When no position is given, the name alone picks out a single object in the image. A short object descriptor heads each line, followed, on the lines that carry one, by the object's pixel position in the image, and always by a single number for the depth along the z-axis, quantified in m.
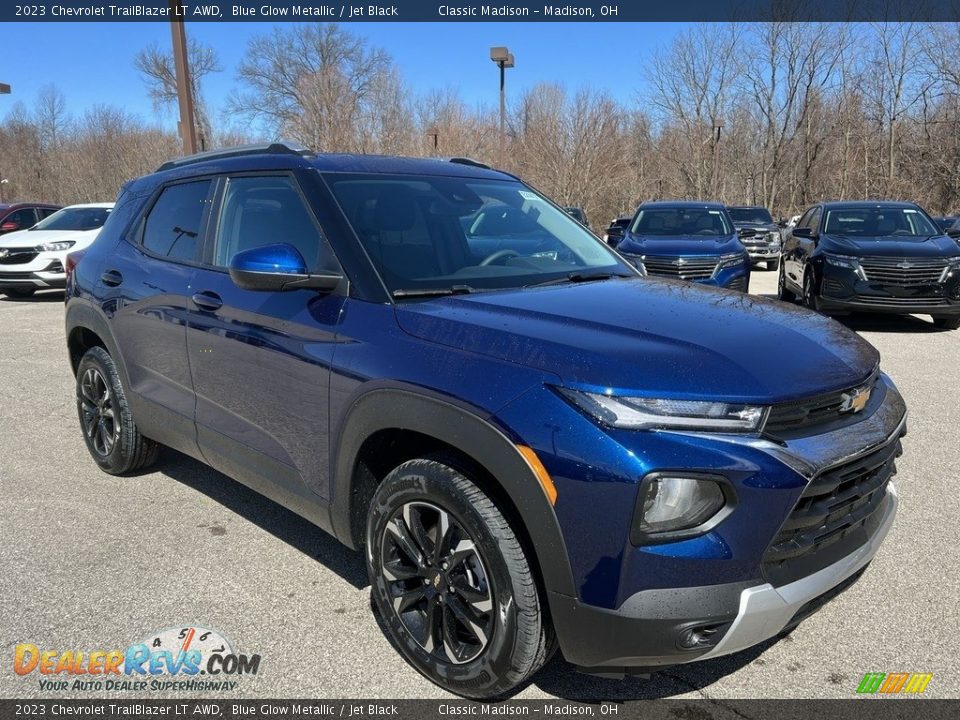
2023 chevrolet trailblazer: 2.01
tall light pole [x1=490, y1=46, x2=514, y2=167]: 25.03
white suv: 12.98
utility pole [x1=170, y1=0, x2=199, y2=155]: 12.02
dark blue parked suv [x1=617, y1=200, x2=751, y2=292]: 10.01
